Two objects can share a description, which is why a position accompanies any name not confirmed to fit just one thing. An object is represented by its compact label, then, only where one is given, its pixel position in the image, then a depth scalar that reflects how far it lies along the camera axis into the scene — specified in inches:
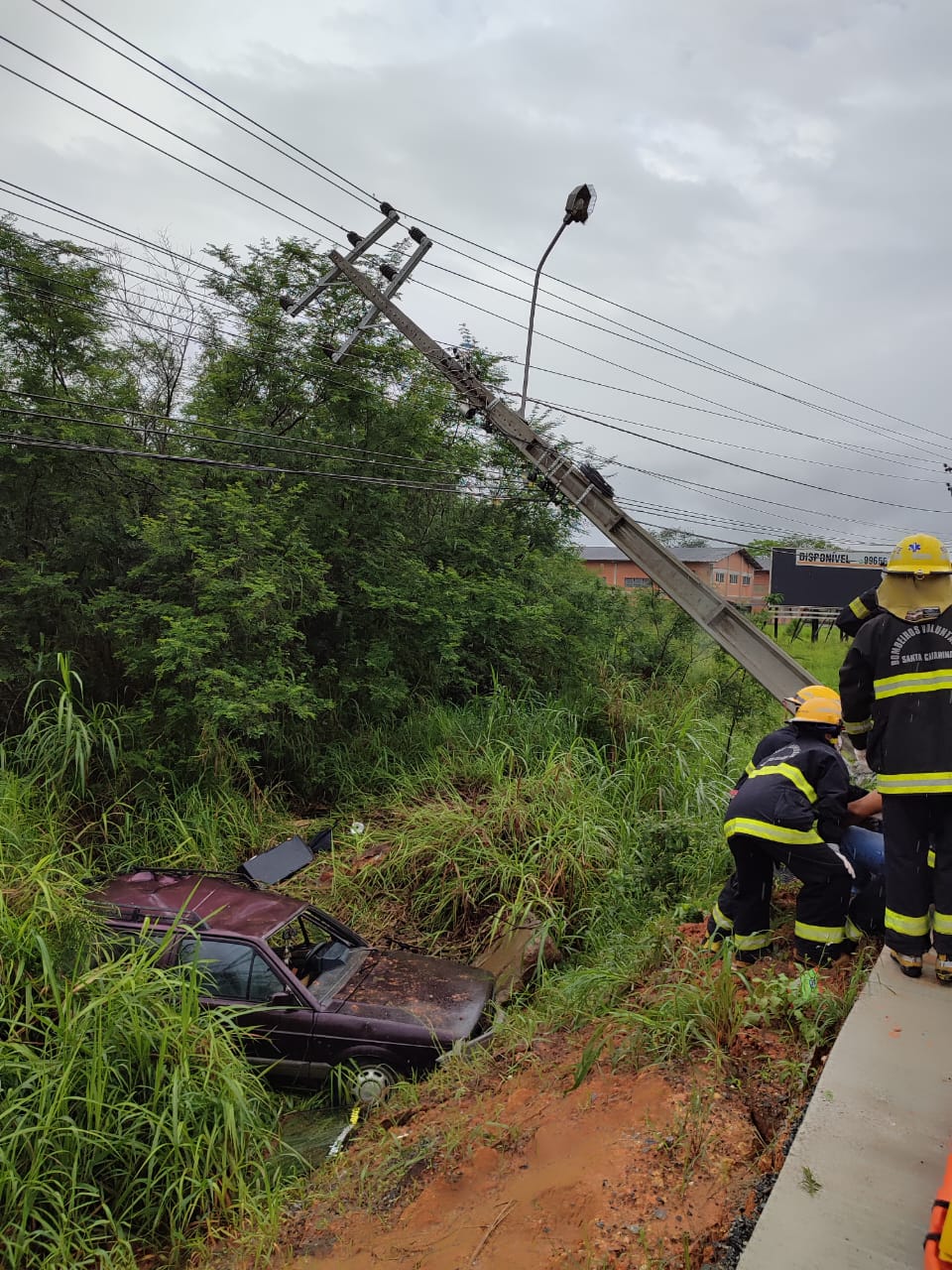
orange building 1680.6
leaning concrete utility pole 345.7
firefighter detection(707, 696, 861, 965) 134.6
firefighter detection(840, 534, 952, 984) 117.3
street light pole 381.4
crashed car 173.0
